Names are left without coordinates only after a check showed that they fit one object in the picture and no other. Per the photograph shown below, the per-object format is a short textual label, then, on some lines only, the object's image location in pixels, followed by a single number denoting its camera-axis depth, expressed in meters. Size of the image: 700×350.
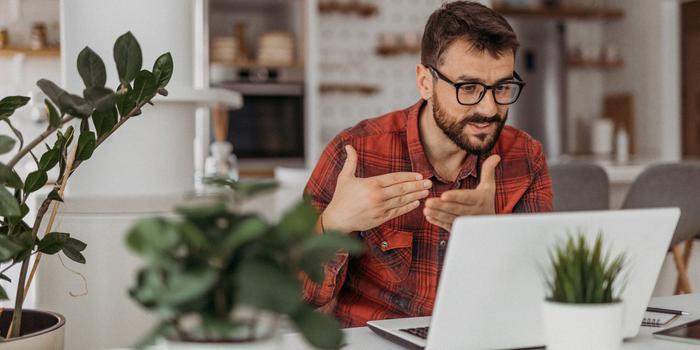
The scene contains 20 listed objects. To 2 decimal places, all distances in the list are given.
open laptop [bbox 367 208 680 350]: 0.94
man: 1.68
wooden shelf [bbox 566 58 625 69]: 7.02
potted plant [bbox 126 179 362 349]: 0.59
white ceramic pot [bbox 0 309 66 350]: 1.07
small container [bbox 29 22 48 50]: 5.49
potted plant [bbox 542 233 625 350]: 0.90
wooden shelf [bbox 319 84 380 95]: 5.94
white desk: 1.15
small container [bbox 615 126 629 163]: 5.76
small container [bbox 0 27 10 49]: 5.42
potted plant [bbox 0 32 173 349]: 1.06
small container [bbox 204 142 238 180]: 3.71
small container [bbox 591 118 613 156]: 6.89
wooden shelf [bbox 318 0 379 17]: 5.88
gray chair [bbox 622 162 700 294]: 3.26
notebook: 1.29
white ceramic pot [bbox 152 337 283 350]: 0.61
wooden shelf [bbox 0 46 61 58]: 5.44
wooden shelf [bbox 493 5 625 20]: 6.66
